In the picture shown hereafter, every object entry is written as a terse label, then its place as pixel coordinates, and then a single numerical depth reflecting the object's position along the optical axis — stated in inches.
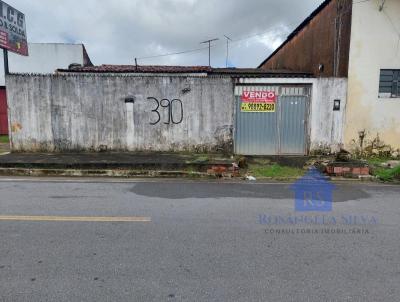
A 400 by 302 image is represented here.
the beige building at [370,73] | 414.9
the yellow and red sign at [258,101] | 424.5
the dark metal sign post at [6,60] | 421.9
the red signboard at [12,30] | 401.8
